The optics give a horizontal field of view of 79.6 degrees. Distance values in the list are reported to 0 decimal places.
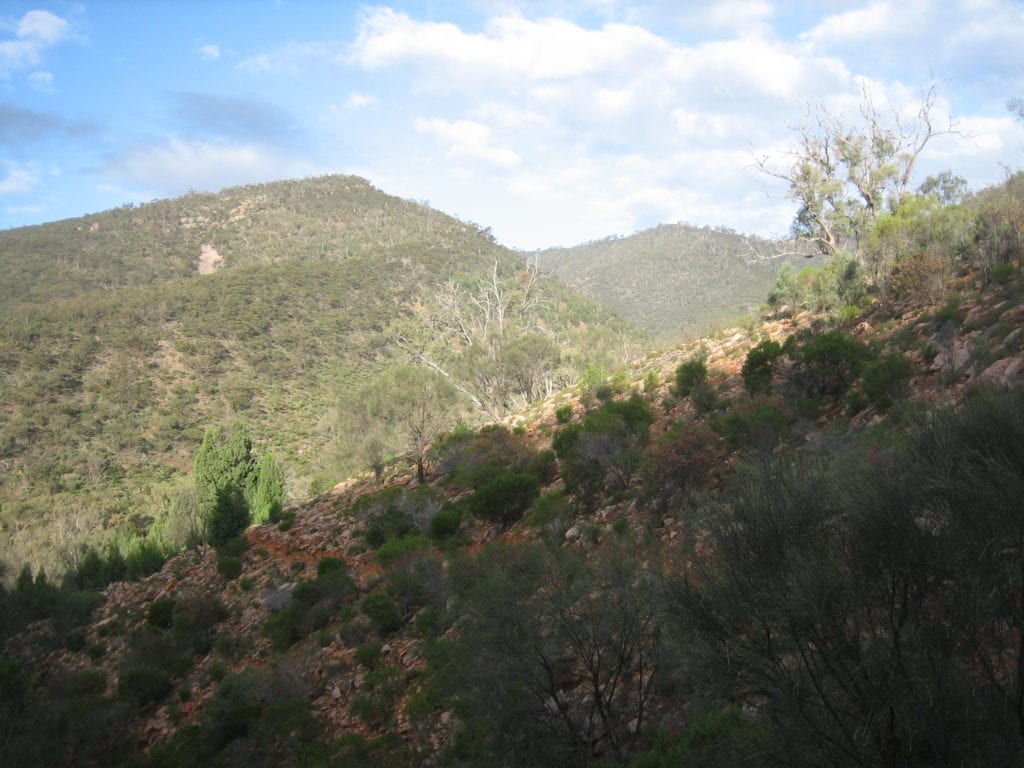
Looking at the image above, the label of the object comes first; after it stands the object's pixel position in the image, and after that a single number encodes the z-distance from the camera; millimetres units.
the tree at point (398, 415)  23688
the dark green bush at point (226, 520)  22672
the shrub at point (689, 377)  15898
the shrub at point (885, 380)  9797
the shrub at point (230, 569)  16047
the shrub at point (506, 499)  13242
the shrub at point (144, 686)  10688
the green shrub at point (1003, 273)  12141
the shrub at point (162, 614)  14164
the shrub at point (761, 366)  13133
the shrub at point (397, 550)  12586
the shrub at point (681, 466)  9719
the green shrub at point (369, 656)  9352
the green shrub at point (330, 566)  13477
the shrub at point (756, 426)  9891
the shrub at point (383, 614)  10203
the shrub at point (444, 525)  13555
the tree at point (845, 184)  23266
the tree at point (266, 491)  23547
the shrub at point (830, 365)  11492
